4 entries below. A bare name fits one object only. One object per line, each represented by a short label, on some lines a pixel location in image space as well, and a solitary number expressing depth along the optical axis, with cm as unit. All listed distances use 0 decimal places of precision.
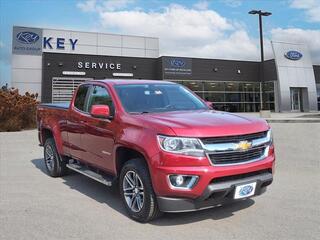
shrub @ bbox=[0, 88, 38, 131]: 1415
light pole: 2774
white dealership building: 2543
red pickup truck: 323
